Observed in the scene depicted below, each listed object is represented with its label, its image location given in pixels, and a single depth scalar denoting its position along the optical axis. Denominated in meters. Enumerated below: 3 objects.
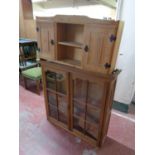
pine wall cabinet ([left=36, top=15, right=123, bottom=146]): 1.26
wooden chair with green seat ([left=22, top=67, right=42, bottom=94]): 2.87
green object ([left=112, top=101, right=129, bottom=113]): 2.39
